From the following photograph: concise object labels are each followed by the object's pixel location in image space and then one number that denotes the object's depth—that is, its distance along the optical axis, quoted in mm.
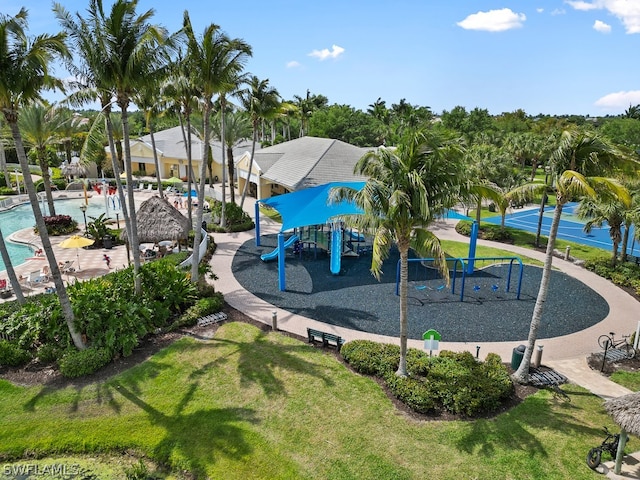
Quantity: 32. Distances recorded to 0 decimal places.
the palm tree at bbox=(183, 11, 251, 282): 15930
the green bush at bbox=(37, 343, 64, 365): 13859
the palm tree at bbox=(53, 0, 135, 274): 13562
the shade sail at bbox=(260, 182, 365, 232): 21484
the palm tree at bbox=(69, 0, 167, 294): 13641
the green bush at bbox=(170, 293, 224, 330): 16406
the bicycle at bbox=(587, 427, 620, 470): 9914
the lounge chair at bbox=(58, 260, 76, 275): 21628
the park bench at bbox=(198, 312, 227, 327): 16625
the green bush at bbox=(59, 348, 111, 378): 13133
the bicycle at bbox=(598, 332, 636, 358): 14925
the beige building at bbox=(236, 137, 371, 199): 31312
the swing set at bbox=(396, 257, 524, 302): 19809
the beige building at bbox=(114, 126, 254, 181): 52062
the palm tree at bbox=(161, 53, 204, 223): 16708
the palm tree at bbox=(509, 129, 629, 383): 10852
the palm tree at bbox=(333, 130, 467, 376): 10711
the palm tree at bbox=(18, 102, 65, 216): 29172
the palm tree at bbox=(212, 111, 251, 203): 33656
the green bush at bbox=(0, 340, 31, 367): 13578
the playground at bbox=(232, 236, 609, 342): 16934
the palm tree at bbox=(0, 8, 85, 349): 11266
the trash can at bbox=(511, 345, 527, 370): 13773
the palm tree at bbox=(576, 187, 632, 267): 21016
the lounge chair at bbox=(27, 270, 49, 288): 20059
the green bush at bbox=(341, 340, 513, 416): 11869
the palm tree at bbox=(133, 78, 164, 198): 14916
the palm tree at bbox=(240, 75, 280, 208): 27391
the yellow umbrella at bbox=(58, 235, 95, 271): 21391
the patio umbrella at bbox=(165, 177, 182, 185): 41394
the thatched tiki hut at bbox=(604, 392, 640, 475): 9430
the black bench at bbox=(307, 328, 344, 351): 14812
